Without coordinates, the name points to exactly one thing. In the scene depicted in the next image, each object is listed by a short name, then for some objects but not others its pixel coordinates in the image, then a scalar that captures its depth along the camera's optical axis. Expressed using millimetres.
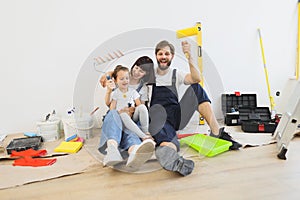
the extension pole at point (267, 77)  1899
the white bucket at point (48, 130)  1503
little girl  1283
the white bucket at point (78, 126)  1488
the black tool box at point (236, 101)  1816
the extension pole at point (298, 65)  2037
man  1337
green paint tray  1238
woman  1070
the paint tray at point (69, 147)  1318
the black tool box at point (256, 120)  1529
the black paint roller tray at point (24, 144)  1317
